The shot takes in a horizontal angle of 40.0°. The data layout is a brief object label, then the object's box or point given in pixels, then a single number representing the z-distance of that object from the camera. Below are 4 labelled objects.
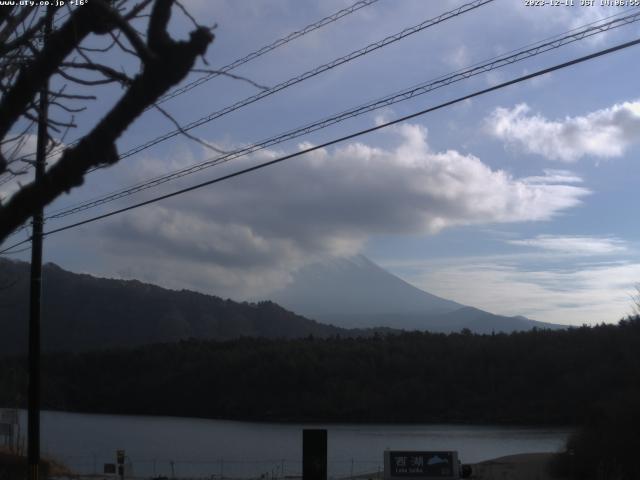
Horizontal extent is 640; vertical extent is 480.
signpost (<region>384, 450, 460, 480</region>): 23.17
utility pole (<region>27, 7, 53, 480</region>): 17.91
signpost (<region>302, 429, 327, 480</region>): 16.34
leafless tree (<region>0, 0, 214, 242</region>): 4.39
